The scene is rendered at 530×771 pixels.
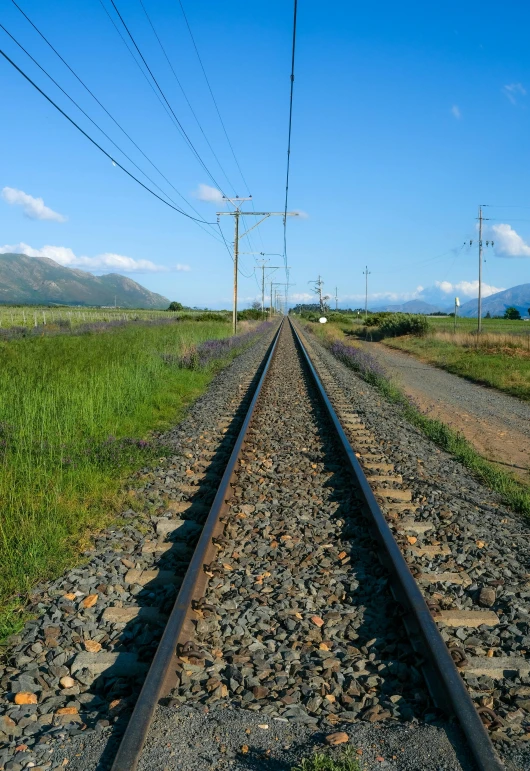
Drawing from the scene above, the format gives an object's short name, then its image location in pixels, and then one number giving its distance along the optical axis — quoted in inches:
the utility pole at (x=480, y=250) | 1831.3
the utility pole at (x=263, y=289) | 3357.5
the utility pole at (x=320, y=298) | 5265.8
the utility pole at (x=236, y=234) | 1466.5
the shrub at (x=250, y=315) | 3398.6
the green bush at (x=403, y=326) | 1616.6
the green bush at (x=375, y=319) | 2235.2
